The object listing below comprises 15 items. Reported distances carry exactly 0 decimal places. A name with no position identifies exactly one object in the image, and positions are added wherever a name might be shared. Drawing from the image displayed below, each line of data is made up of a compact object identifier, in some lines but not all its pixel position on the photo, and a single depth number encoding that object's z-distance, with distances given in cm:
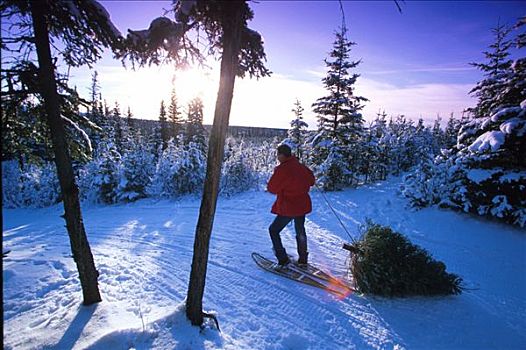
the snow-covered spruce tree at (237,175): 1358
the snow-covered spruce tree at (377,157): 1498
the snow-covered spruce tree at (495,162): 636
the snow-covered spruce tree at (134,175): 1343
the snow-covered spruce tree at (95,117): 2216
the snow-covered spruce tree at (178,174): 1341
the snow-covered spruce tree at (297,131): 1770
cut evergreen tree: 383
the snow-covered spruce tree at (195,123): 2878
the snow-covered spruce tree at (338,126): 1262
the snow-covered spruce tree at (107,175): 1369
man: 471
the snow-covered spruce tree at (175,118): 3224
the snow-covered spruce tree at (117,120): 2988
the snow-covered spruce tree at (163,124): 3497
